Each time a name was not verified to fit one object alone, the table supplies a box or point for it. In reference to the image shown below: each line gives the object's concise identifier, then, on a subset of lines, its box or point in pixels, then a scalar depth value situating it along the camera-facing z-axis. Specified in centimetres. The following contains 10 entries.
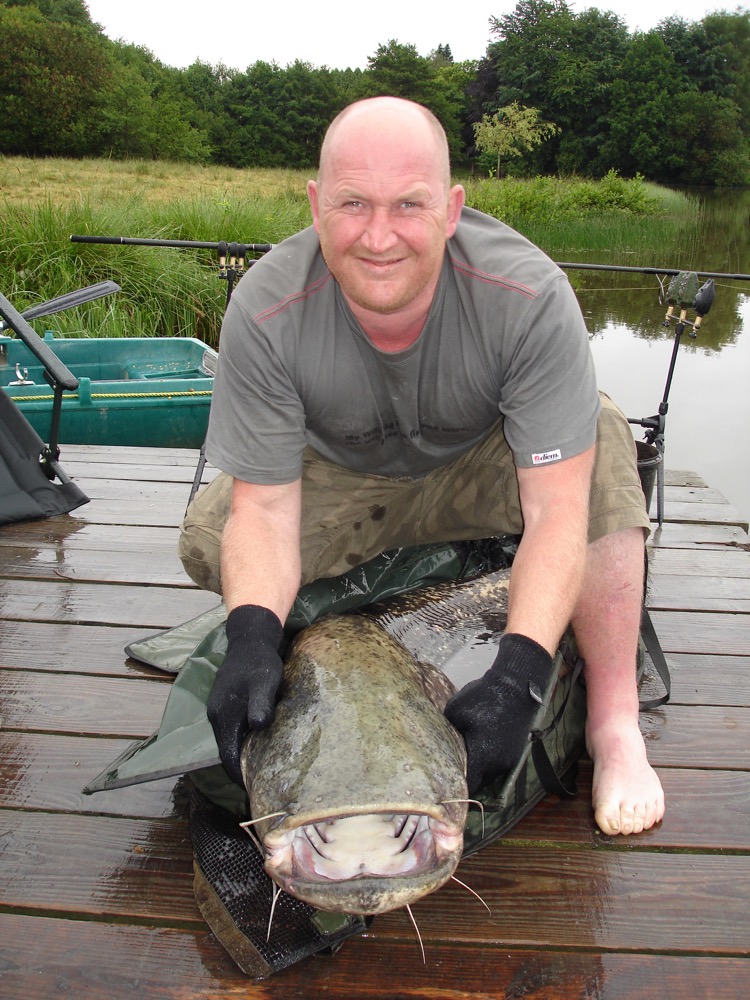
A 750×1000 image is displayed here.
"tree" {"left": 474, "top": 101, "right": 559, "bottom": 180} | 3450
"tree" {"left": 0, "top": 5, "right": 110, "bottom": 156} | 3573
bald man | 185
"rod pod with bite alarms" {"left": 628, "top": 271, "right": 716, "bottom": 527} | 346
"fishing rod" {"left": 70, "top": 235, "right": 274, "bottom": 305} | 356
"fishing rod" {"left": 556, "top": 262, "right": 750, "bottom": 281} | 395
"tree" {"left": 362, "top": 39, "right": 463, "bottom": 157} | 4947
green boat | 520
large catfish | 119
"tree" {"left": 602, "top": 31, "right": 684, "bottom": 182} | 4612
